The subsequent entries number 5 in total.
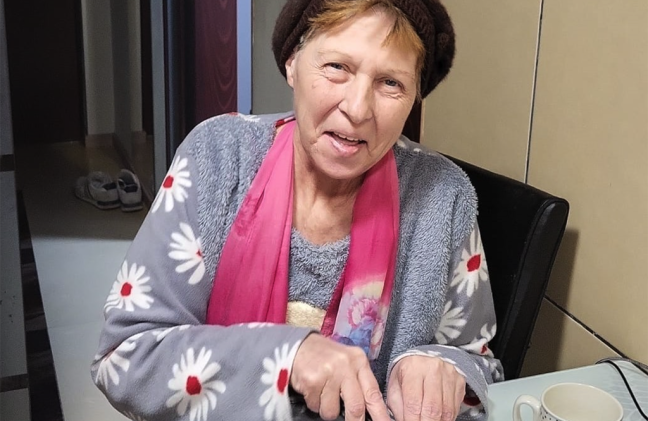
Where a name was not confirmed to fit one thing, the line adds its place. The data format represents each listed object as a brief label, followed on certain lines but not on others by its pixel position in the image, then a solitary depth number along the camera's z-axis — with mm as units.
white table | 910
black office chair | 1045
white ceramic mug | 819
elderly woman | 853
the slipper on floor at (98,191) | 3441
